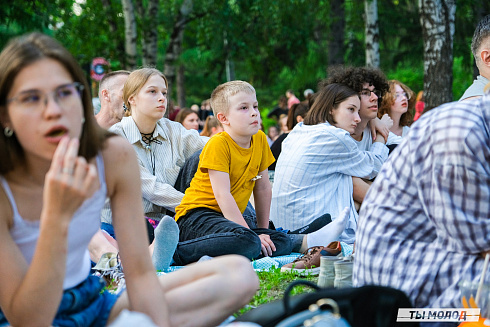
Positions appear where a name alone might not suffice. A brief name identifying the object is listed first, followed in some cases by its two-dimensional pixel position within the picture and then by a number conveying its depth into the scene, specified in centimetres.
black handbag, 232
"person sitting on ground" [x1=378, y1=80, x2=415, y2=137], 700
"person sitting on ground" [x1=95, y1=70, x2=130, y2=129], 586
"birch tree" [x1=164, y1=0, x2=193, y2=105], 1414
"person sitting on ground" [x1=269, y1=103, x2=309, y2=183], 812
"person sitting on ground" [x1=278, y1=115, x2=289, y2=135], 1257
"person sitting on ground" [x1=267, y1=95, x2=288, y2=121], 1676
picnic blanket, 458
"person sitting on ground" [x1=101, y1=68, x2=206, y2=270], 529
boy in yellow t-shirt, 468
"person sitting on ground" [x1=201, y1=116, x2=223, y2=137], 1078
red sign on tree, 1349
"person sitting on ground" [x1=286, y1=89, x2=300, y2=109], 1621
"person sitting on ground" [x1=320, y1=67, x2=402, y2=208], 594
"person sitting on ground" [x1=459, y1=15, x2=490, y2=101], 487
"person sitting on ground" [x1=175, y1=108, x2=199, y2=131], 1079
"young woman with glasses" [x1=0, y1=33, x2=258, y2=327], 198
